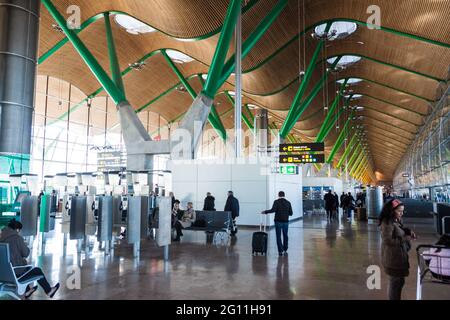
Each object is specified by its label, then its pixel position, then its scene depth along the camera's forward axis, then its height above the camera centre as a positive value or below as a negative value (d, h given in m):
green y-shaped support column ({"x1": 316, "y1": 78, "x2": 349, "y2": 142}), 37.05 +8.92
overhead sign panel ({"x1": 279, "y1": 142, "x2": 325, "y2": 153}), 18.48 +2.50
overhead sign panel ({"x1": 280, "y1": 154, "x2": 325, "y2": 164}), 18.48 +1.91
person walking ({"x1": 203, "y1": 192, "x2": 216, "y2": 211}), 13.23 -0.28
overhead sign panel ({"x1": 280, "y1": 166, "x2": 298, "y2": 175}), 19.64 +1.43
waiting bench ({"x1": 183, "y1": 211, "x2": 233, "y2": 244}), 11.34 -0.79
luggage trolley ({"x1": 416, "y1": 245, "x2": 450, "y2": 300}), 4.39 -0.83
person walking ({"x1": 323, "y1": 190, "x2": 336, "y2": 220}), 21.00 -0.35
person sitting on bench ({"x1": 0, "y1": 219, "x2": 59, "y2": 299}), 4.82 -0.76
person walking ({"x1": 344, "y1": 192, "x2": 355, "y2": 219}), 22.66 -0.51
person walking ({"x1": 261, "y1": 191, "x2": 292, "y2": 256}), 8.95 -0.45
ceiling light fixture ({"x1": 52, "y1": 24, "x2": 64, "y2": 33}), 21.24 +9.77
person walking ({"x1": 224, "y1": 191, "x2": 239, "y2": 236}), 12.88 -0.38
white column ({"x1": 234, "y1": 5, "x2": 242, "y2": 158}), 16.75 +4.93
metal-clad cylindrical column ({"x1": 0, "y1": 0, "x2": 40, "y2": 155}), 13.51 +4.55
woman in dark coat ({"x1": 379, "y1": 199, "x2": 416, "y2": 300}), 3.97 -0.54
